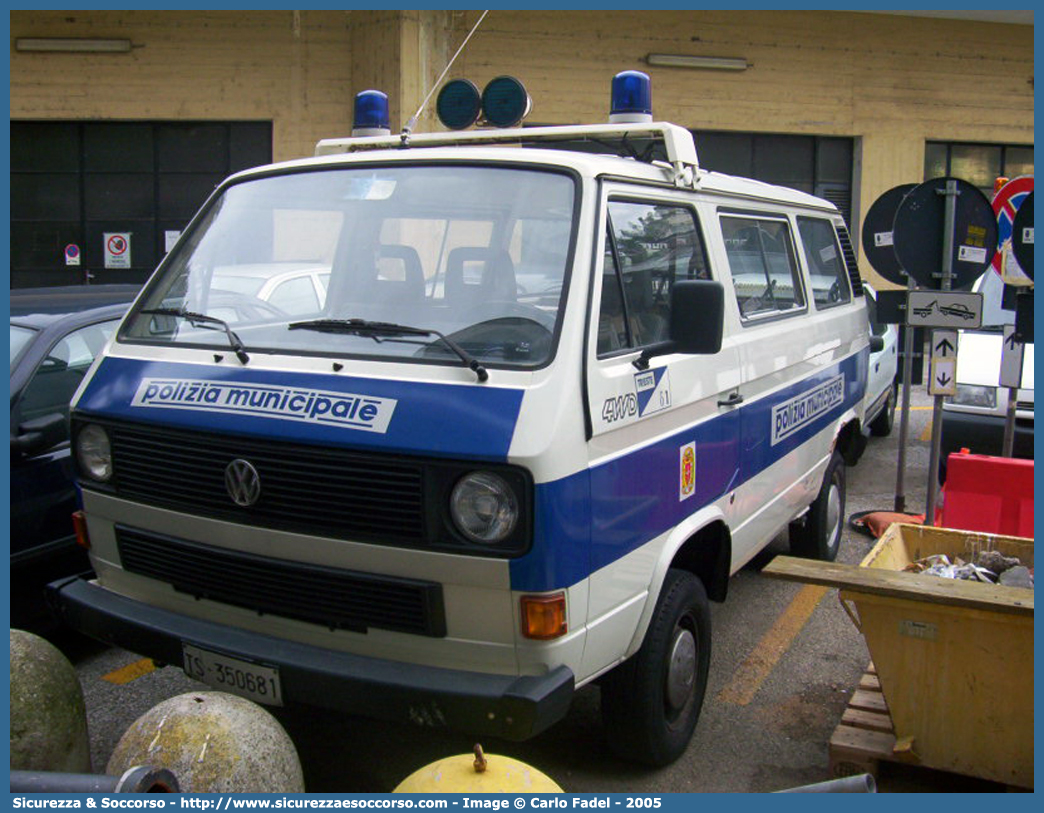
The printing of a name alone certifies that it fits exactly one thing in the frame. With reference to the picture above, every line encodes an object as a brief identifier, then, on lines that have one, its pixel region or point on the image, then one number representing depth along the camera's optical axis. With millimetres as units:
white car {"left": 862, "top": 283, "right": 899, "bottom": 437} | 9914
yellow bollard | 2713
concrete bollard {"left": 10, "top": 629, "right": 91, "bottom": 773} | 3508
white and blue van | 3188
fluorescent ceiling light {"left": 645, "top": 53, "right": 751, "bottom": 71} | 15281
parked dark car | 4727
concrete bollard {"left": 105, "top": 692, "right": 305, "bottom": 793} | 3094
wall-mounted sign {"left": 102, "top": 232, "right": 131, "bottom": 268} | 16156
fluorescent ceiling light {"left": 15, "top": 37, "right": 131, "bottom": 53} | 15250
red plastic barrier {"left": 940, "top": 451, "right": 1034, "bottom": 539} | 6102
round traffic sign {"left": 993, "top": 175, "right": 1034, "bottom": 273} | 8234
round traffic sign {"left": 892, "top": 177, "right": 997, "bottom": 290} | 6496
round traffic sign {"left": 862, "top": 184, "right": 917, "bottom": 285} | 7395
